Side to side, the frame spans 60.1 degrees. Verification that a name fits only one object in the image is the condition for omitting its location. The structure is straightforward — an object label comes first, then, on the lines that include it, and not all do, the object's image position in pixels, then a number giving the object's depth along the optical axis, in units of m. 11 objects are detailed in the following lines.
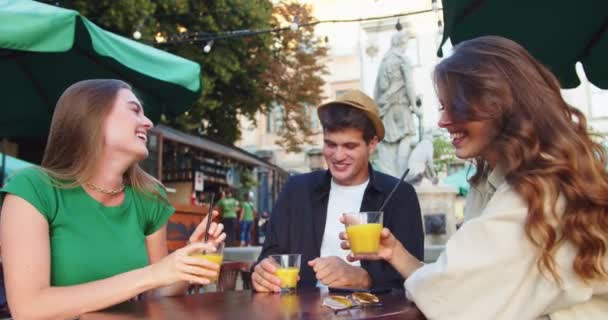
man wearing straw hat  2.74
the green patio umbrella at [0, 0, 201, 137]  3.53
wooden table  1.46
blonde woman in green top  1.64
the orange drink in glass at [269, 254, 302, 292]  1.99
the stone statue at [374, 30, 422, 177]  8.80
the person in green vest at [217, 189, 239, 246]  12.14
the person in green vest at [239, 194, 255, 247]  13.30
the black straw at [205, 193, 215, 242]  1.81
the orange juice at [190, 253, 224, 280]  1.66
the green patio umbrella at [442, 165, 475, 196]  14.72
